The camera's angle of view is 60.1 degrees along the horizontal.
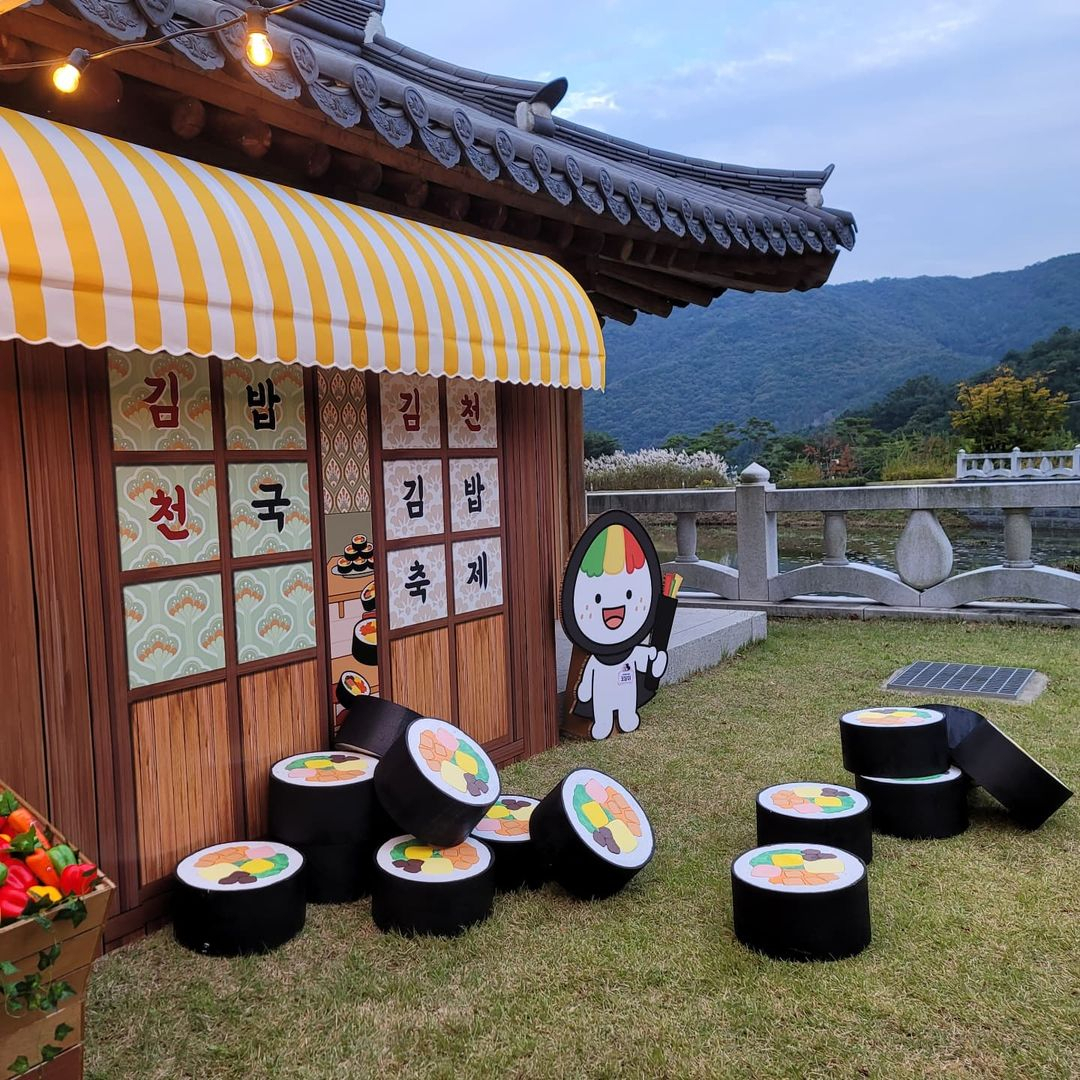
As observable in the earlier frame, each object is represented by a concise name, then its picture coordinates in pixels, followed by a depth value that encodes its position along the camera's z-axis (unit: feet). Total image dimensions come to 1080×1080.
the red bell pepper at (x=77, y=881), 7.50
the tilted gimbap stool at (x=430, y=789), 11.34
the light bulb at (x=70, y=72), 8.31
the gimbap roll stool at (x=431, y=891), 10.84
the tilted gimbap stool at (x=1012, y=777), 13.15
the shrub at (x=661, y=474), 56.80
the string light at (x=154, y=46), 8.44
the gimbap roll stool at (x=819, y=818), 11.74
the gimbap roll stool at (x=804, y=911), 9.97
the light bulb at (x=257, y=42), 8.77
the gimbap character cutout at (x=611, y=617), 18.07
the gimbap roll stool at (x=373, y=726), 13.28
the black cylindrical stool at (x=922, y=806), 13.23
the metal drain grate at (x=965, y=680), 20.63
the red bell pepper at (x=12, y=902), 7.03
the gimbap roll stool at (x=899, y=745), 13.41
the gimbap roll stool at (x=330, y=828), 11.89
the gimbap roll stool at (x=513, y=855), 12.07
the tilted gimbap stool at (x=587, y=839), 11.51
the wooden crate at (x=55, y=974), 7.02
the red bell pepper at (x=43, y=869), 7.51
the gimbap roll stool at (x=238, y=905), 10.48
